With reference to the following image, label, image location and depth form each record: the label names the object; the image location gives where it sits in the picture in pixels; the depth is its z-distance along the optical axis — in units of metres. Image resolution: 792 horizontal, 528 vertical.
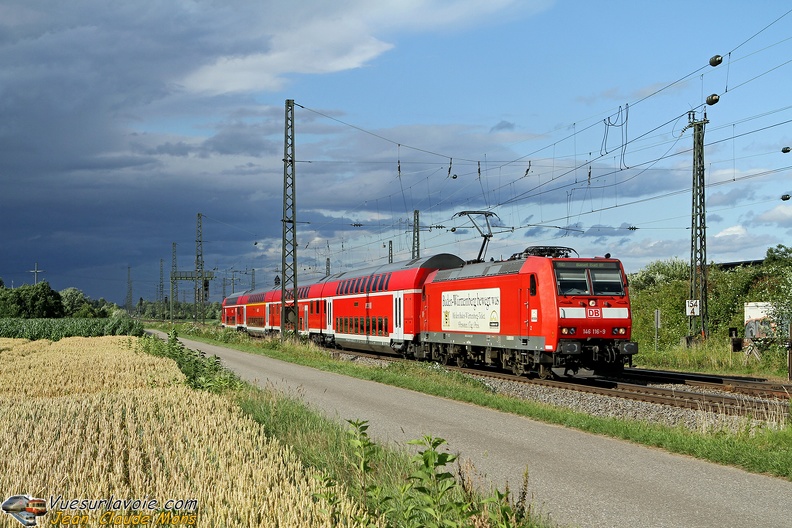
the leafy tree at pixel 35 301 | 108.38
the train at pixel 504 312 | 24.16
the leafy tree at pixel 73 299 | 141.71
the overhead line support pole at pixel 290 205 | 39.69
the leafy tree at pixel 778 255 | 45.17
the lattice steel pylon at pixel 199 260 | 78.81
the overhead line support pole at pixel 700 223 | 35.19
